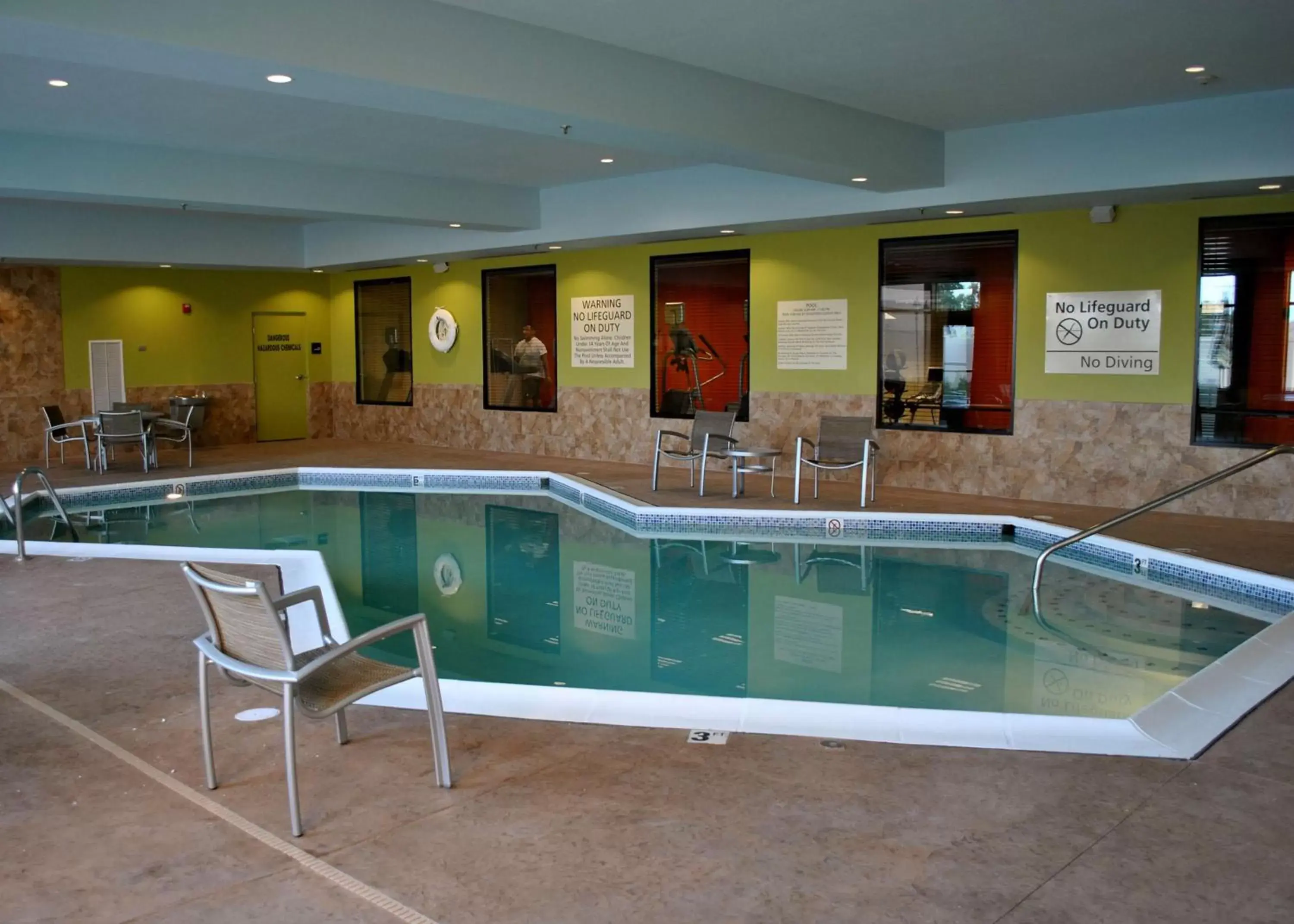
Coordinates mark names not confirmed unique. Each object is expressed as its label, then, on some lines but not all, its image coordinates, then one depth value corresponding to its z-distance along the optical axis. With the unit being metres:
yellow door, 16.09
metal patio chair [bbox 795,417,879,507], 9.67
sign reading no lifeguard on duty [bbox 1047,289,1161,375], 8.91
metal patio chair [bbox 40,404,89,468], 12.38
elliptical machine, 12.21
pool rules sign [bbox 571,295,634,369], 12.75
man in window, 13.95
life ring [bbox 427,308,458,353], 14.84
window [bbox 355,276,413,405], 15.68
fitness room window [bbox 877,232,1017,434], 9.84
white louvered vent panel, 14.42
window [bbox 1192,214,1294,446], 8.36
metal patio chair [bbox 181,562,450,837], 2.97
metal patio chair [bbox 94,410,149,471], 11.72
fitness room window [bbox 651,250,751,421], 11.75
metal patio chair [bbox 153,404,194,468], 12.70
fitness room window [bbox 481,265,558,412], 13.80
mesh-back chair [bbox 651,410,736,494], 10.20
